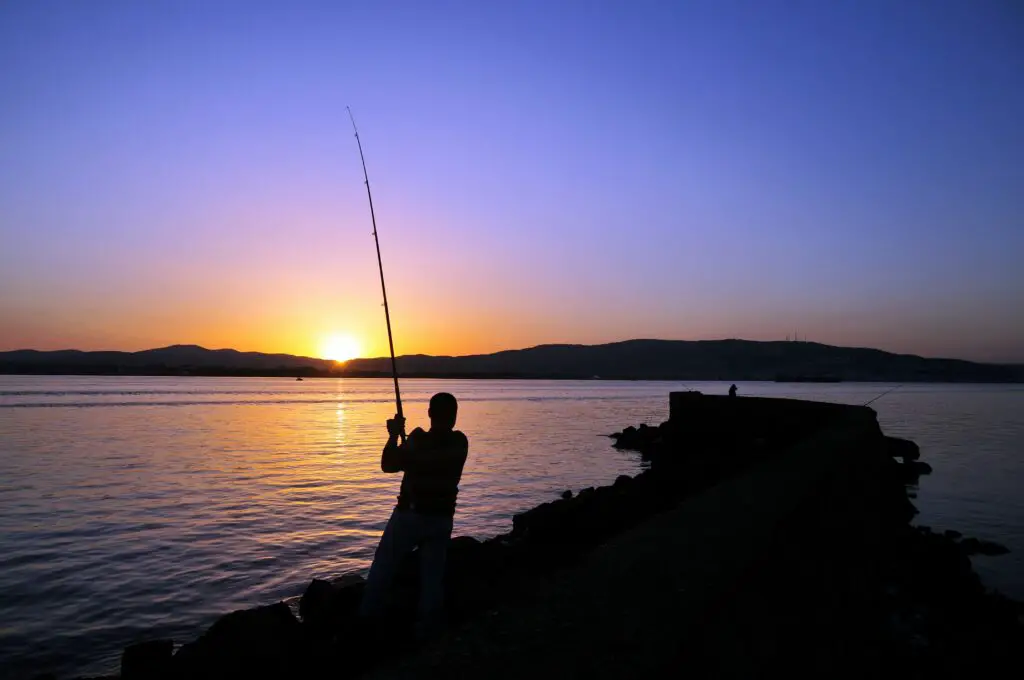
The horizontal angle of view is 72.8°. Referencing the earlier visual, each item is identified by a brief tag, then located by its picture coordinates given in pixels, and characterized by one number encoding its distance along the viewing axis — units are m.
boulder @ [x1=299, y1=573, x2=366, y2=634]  6.49
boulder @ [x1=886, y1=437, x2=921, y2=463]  23.45
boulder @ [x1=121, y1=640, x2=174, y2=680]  5.50
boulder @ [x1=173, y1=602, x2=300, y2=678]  5.25
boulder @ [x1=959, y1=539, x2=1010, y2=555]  12.23
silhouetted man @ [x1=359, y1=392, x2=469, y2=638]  4.50
